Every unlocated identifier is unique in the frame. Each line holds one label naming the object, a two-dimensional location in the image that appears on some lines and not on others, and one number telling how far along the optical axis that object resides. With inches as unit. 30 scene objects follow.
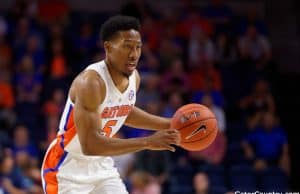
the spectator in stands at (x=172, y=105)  711.6
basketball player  333.0
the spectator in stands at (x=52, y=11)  861.9
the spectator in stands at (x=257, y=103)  744.4
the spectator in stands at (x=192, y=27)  855.9
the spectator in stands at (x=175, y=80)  754.9
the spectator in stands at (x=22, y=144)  676.2
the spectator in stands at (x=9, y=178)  634.7
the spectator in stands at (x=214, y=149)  690.6
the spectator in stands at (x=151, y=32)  833.5
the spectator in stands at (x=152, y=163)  664.7
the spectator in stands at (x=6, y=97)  708.0
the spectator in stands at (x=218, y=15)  907.0
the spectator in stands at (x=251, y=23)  884.1
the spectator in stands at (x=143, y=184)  613.4
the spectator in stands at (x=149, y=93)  747.7
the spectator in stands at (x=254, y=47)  855.7
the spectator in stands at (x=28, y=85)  751.9
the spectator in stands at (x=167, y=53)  811.4
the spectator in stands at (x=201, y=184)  621.5
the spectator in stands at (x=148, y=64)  786.2
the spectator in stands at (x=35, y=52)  781.3
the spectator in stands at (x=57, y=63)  775.9
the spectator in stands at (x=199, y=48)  827.0
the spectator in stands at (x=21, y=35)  796.4
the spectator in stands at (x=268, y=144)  717.0
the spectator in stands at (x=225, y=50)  860.7
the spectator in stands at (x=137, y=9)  852.9
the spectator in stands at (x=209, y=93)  748.3
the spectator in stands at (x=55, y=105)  720.6
